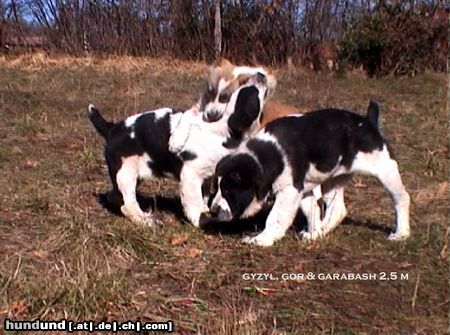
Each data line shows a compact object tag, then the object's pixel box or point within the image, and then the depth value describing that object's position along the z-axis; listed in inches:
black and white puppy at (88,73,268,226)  231.9
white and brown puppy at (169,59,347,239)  229.3
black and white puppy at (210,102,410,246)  210.7
